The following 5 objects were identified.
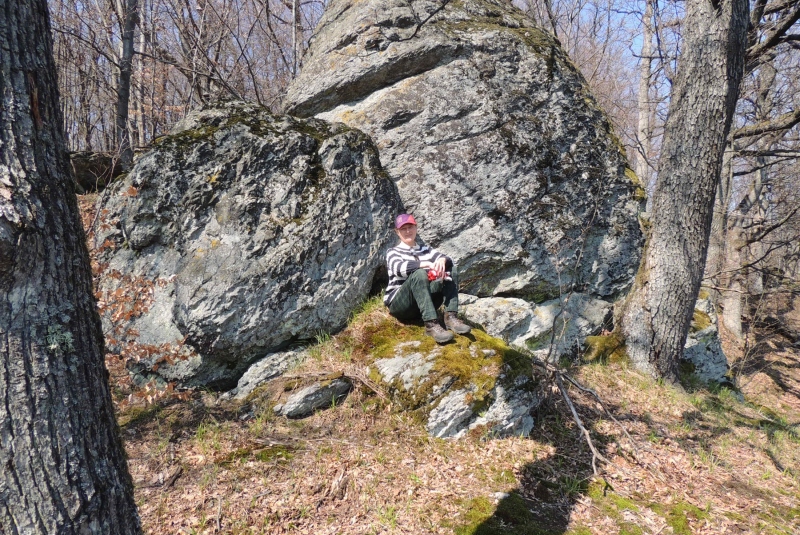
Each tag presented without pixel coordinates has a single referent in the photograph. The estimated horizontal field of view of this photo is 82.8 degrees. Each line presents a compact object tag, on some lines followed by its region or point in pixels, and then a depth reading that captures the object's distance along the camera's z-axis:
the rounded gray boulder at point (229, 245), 4.68
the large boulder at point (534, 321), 5.89
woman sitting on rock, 4.65
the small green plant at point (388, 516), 3.14
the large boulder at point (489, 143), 5.97
